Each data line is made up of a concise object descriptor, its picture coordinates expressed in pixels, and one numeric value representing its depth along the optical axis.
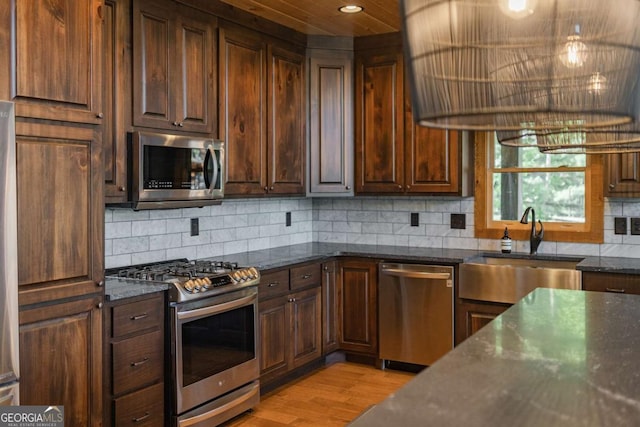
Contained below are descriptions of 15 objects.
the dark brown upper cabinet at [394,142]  4.52
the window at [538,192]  4.33
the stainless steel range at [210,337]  3.13
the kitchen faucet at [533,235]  4.37
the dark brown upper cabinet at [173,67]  3.29
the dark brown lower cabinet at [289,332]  3.93
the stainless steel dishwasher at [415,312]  4.28
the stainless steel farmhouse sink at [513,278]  3.98
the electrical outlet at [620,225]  4.20
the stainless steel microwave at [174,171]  3.21
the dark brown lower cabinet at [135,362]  2.81
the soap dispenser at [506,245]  4.49
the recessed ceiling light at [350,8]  3.97
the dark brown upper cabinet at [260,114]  3.94
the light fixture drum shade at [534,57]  0.90
